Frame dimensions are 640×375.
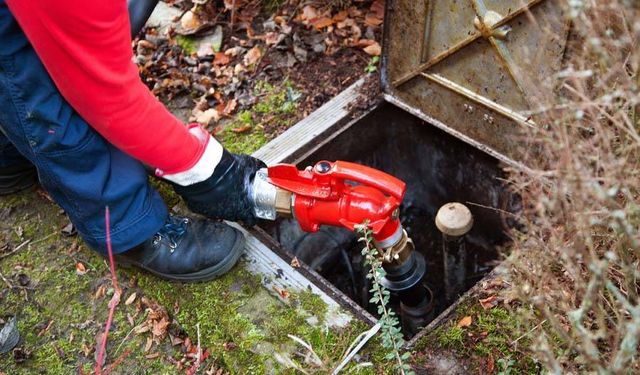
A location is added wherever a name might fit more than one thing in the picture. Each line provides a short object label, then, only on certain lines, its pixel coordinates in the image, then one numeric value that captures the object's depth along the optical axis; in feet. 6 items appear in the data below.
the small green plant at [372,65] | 10.85
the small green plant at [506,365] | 6.82
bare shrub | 4.52
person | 6.67
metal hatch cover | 7.82
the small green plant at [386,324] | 6.68
